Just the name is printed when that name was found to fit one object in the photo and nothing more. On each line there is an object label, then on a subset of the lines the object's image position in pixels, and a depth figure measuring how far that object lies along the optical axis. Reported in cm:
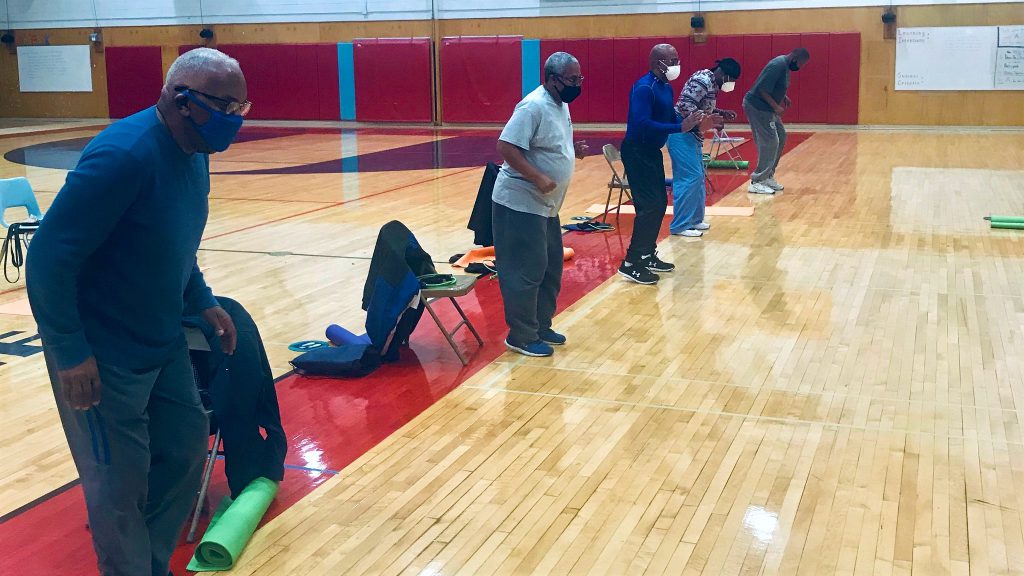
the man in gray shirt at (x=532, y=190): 619
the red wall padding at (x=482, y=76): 2497
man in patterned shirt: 1023
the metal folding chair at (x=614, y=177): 1124
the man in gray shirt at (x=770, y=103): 1259
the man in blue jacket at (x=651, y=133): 789
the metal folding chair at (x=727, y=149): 1678
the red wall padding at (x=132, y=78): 2822
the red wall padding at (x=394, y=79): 2578
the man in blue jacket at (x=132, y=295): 294
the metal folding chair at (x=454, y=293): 640
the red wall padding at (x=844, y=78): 2228
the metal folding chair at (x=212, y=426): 418
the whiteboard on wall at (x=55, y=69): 2914
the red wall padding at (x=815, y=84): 2242
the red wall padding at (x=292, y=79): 2659
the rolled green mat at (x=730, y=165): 1658
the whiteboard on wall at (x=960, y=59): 2128
